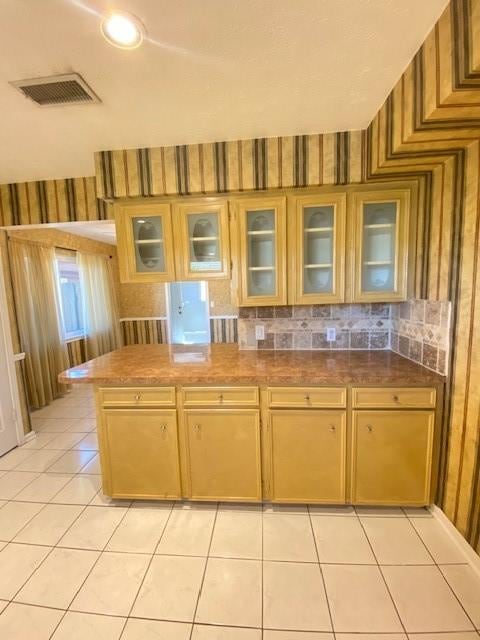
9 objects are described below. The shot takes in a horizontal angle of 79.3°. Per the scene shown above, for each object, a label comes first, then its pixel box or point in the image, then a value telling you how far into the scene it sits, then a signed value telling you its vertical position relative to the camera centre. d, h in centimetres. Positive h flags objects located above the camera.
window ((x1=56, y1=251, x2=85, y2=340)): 439 -3
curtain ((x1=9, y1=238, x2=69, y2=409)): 359 -30
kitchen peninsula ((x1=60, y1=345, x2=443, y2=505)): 180 -92
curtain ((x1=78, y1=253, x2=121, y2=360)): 479 -20
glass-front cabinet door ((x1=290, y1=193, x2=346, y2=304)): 204 +28
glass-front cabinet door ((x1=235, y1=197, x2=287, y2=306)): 207 +28
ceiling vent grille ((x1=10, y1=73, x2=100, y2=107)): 133 +99
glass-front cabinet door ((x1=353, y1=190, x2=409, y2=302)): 200 +29
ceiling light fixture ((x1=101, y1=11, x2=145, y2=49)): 106 +100
